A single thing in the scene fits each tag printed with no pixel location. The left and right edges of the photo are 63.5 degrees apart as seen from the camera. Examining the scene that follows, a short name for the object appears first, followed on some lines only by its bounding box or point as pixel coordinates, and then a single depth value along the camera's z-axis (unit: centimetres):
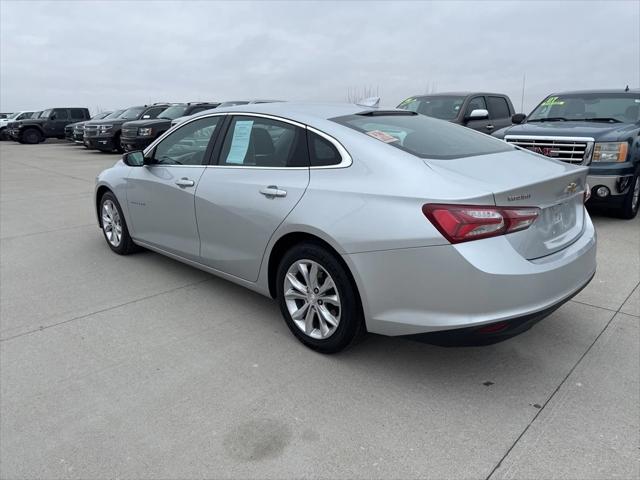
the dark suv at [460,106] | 941
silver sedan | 261
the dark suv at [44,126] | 2661
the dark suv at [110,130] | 1831
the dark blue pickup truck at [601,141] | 641
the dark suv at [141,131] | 1516
